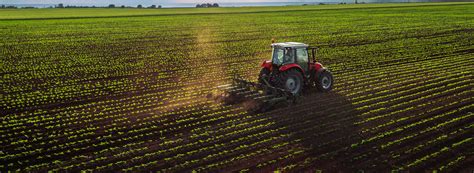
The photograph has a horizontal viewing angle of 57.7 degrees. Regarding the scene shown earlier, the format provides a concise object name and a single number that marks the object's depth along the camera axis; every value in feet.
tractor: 44.19
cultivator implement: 43.34
